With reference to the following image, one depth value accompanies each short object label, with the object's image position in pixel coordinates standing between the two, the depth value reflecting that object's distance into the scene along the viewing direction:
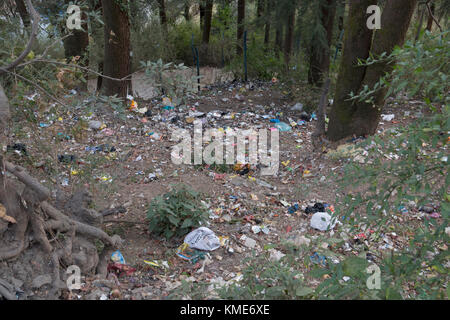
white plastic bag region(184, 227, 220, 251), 2.98
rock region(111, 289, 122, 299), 2.31
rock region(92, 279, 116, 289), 2.36
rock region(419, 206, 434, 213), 3.64
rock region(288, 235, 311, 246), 3.06
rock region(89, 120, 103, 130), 5.43
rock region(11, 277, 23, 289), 2.12
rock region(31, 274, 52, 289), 2.18
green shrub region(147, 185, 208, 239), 3.04
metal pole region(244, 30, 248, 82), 7.66
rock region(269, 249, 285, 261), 2.91
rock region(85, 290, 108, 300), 2.23
